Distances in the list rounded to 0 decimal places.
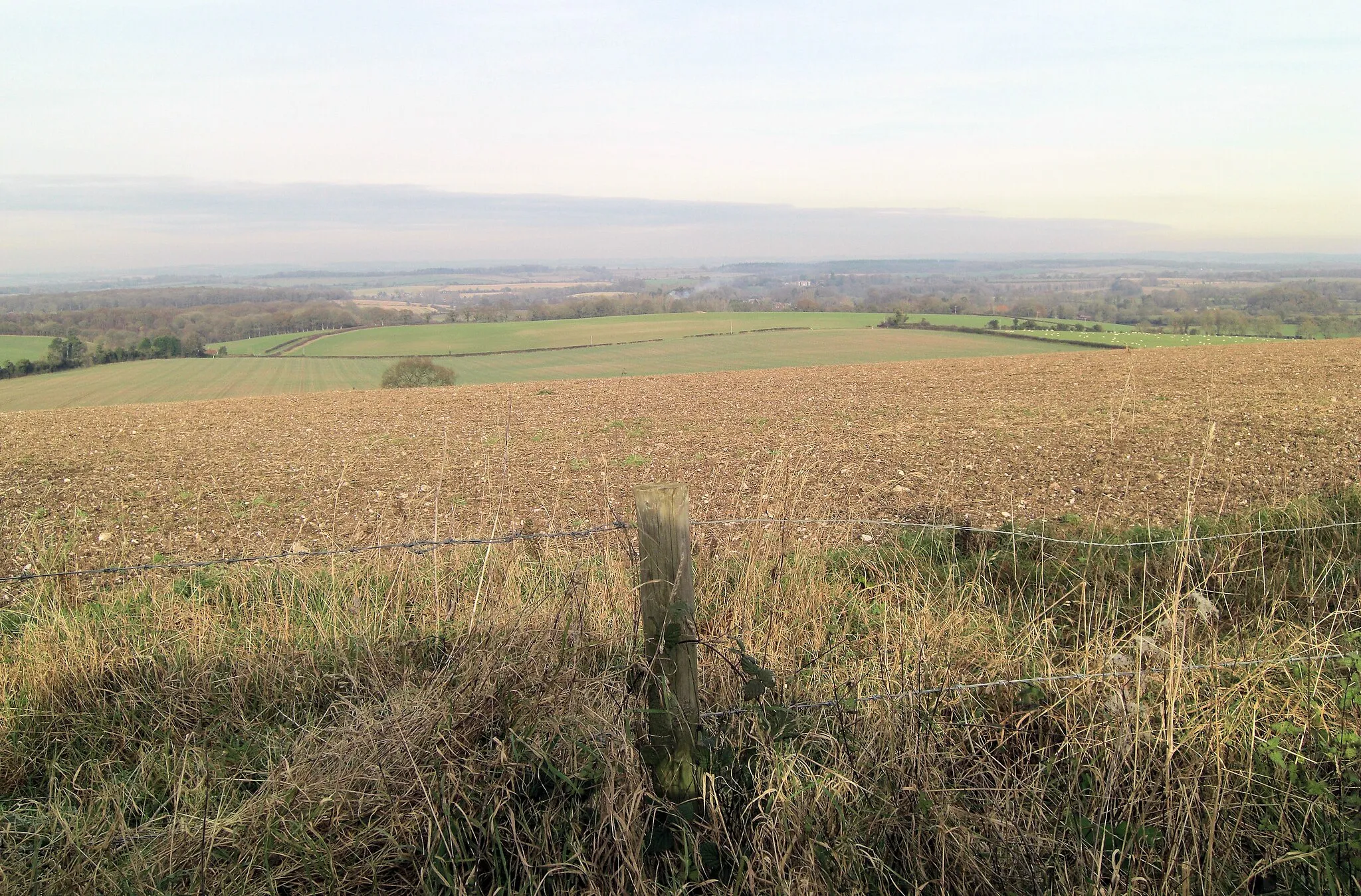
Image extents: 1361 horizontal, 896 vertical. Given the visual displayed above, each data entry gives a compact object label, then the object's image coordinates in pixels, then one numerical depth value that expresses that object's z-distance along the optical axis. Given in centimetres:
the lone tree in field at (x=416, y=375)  3064
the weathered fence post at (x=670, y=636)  282
